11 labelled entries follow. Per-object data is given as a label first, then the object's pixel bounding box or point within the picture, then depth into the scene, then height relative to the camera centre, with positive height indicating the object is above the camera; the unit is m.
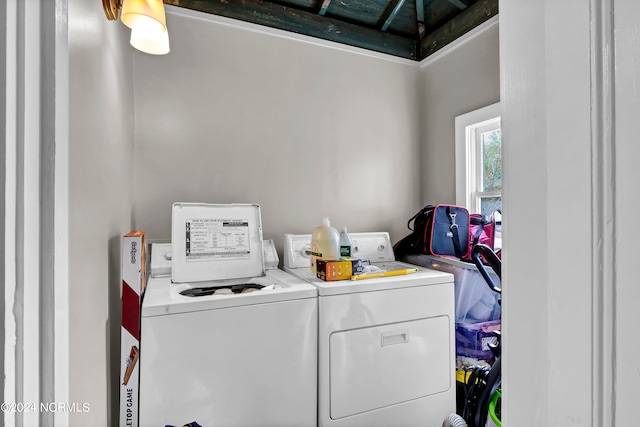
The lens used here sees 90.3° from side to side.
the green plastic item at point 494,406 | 1.28 -0.82
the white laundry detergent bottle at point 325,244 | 1.74 -0.18
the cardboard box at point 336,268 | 1.54 -0.28
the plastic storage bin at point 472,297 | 1.79 -0.48
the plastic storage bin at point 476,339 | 1.70 -0.69
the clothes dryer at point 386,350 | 1.42 -0.66
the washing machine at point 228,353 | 1.17 -0.55
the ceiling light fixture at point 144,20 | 1.02 +0.64
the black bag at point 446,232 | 1.98 -0.13
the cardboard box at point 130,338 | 1.14 -0.46
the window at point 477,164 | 2.16 +0.34
